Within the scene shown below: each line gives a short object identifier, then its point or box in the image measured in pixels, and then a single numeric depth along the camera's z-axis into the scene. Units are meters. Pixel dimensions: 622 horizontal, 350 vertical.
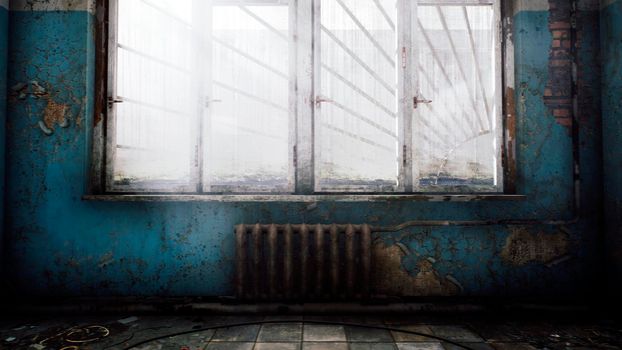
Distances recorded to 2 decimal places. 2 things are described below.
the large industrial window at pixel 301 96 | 2.62
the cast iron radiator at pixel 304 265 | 2.36
